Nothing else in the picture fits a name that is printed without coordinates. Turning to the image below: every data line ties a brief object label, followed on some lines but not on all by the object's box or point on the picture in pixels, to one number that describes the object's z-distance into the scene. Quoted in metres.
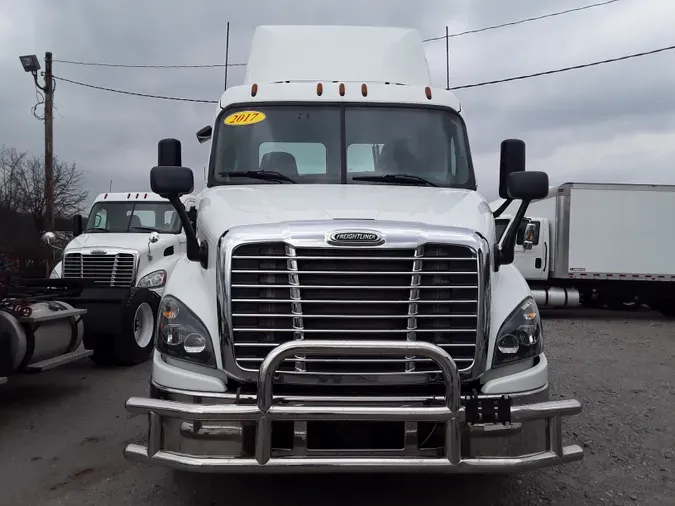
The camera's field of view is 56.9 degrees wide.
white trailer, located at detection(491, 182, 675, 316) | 14.49
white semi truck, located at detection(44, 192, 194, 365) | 7.26
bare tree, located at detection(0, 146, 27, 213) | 29.89
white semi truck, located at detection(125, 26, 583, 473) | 3.03
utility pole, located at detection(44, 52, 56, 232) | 19.62
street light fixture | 19.66
